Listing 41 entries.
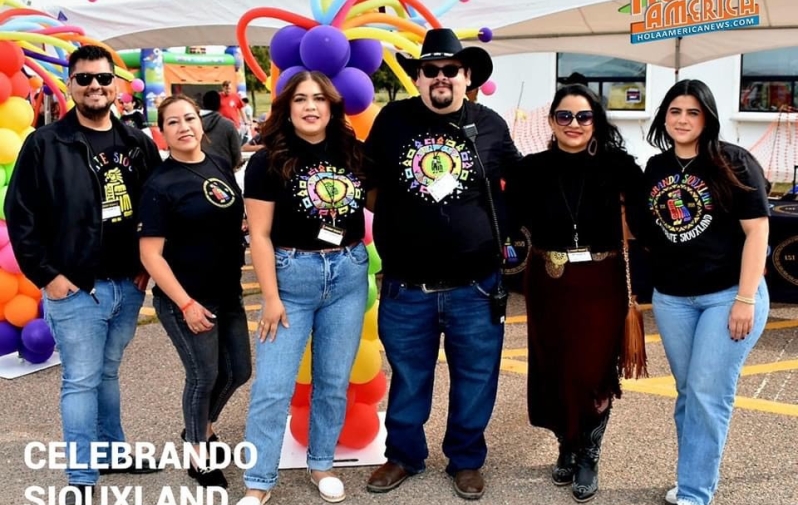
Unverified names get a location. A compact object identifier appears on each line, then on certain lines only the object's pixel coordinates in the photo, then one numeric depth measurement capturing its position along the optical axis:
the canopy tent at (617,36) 6.25
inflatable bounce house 22.31
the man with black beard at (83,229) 2.74
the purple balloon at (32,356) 4.52
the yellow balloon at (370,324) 3.22
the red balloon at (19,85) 4.24
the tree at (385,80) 26.59
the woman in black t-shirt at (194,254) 2.71
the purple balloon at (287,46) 2.95
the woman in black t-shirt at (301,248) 2.67
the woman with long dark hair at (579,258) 2.77
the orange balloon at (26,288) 4.45
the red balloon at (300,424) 3.27
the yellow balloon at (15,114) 4.20
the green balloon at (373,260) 3.18
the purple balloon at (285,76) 2.85
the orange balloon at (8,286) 4.37
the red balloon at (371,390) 3.28
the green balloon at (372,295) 3.17
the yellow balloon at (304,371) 3.11
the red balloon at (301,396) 3.20
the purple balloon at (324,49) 2.79
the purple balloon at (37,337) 4.43
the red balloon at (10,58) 4.08
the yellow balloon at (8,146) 4.16
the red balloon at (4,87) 4.09
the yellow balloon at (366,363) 3.18
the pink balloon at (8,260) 4.27
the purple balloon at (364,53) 3.07
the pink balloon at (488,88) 3.39
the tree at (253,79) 29.17
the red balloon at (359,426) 3.28
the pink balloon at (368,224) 3.13
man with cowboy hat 2.77
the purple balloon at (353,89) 2.91
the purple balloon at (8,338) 4.47
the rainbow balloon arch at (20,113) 4.13
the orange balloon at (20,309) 4.44
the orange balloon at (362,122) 3.13
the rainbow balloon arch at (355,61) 2.86
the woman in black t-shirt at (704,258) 2.54
